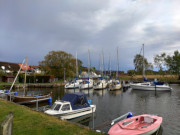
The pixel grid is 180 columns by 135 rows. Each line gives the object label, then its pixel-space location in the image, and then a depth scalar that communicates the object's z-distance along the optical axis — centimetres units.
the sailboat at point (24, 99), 2431
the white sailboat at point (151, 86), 4609
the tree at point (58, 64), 7844
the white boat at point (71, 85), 5269
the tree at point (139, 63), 10842
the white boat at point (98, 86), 4978
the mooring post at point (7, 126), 353
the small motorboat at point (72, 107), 1543
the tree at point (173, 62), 8856
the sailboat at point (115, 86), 4811
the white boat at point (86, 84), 5258
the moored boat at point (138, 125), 1031
